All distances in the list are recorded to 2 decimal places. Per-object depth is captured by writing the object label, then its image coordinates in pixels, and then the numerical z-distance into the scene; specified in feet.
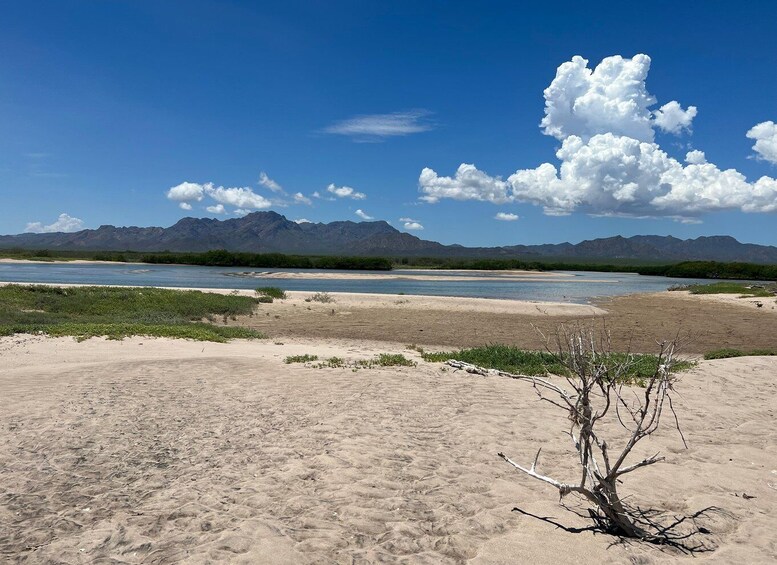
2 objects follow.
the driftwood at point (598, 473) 14.24
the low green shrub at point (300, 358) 41.16
